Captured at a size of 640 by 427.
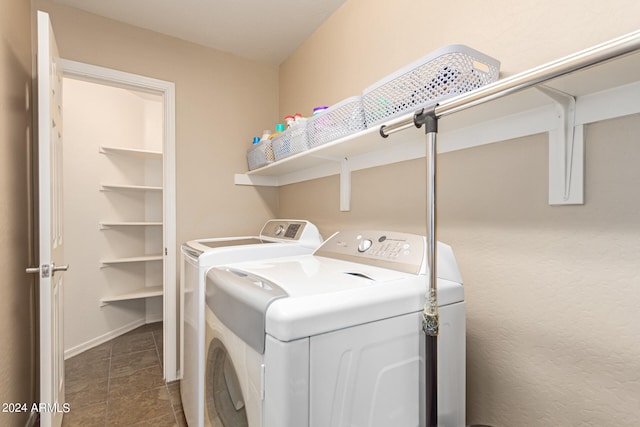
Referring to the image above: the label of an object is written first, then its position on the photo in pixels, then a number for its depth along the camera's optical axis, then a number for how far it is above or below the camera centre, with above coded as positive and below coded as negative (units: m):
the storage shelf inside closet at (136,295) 2.87 -0.84
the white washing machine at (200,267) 1.28 -0.27
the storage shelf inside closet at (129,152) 2.88 +0.53
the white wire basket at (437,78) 0.90 +0.41
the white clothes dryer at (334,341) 0.69 -0.33
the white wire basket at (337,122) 1.27 +0.39
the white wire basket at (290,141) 1.63 +0.38
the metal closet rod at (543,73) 0.51 +0.26
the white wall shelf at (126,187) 2.89 +0.19
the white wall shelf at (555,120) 0.77 +0.29
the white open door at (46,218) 1.25 -0.05
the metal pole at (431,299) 0.79 -0.23
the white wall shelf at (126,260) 2.88 -0.51
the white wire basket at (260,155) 2.08 +0.38
